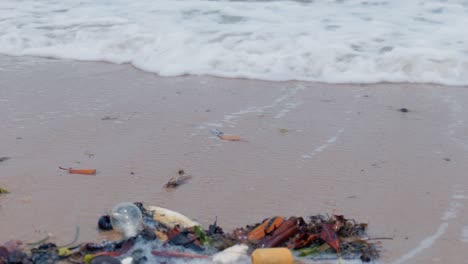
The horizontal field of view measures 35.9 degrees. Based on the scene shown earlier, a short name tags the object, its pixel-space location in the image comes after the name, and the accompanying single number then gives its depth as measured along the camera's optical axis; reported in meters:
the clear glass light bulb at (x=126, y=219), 3.25
